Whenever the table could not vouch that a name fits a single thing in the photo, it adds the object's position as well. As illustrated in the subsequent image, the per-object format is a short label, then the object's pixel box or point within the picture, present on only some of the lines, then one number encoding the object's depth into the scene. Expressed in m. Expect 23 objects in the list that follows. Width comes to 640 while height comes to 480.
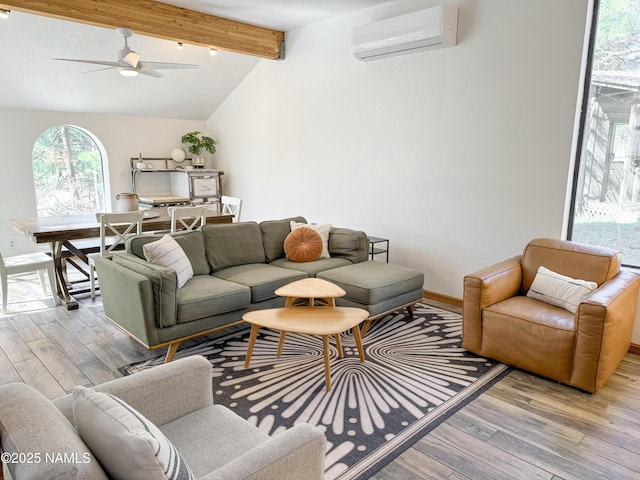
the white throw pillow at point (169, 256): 3.23
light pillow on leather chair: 2.90
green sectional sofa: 2.88
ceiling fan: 3.88
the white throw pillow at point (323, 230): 4.24
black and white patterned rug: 2.21
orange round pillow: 4.09
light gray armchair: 0.98
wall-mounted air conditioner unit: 3.73
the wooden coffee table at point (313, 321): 2.62
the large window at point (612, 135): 3.21
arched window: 5.98
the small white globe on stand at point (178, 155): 6.80
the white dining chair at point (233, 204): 5.41
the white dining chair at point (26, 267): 3.87
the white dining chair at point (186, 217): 4.48
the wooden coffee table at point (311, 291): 3.00
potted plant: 6.68
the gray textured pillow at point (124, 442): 0.98
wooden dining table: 3.88
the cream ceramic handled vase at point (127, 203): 4.63
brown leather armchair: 2.55
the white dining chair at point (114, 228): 4.02
